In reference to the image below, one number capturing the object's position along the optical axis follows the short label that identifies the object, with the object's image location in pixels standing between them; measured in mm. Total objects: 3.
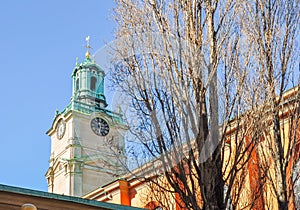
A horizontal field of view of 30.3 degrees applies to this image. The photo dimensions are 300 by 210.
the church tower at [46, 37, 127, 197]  45750
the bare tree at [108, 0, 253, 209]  9812
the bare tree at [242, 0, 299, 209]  12352
